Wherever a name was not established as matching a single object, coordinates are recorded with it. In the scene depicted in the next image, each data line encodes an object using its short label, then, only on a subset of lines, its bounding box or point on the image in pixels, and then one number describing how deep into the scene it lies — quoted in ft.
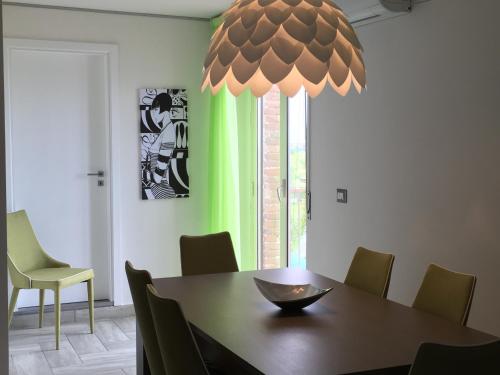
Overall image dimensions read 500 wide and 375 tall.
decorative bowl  10.43
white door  19.79
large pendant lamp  9.04
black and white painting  20.75
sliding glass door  19.06
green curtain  20.40
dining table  8.29
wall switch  16.59
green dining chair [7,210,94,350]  17.56
